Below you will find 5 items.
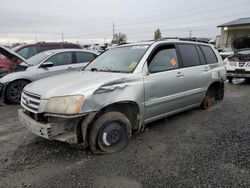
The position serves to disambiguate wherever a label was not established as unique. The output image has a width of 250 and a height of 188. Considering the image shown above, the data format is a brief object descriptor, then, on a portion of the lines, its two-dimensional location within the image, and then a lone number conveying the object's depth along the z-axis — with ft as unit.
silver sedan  20.95
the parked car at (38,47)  31.40
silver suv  10.05
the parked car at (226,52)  58.84
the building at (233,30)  97.86
